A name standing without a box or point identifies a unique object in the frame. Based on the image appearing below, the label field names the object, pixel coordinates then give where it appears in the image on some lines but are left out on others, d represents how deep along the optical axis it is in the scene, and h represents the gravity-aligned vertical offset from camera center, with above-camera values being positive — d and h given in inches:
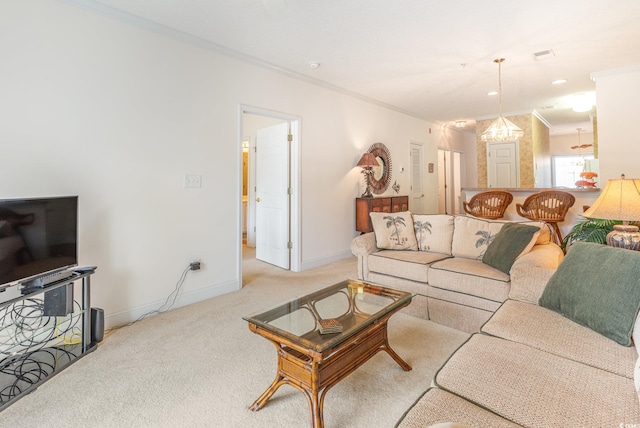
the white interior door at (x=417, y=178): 246.8 +33.8
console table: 187.9 +7.4
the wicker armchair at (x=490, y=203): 162.4 +8.7
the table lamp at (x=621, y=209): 74.1 +2.5
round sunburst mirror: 203.2 +34.1
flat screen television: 68.8 -3.8
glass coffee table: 55.1 -21.7
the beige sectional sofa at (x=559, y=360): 37.5 -22.0
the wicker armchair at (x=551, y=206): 142.9 +6.1
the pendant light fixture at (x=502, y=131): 157.5 +45.1
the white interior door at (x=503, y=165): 252.7 +45.3
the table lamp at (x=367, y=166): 186.4 +33.2
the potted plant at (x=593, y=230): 105.0 -4.0
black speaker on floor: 83.7 -27.9
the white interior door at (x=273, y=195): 163.5 +14.1
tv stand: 72.2 -30.2
